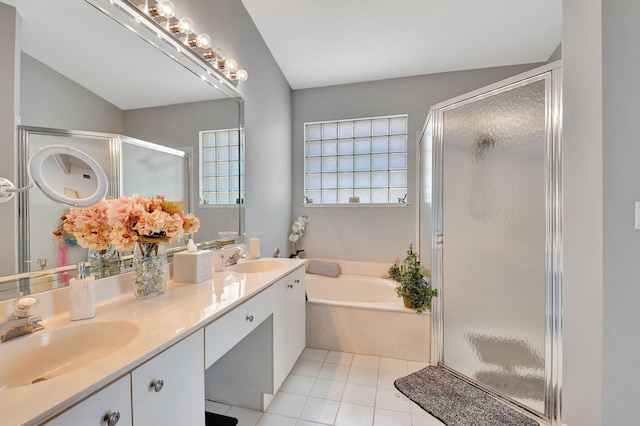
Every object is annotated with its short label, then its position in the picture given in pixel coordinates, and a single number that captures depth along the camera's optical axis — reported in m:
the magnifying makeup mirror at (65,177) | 0.87
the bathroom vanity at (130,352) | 0.56
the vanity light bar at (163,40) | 1.18
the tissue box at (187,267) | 1.39
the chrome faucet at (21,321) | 0.76
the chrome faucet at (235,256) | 1.85
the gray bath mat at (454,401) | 1.51
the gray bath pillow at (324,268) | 3.05
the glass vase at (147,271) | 1.13
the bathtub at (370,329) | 2.12
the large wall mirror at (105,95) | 0.90
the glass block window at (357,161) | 3.08
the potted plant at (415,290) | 2.10
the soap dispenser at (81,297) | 0.90
